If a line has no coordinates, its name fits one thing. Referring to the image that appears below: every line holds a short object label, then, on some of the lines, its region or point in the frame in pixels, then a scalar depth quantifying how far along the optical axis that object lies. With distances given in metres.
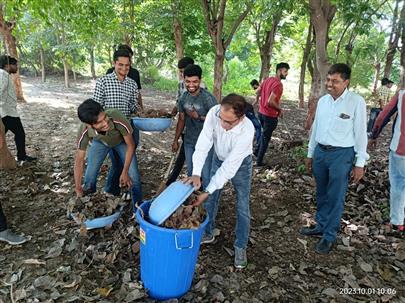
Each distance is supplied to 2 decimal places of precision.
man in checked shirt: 3.85
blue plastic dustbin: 2.43
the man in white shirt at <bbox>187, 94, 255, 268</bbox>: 2.70
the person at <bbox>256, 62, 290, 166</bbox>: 5.66
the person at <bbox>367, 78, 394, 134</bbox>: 8.84
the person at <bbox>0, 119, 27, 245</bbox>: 3.35
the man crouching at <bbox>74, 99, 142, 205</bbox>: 3.04
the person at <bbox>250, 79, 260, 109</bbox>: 9.14
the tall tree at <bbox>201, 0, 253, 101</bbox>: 6.99
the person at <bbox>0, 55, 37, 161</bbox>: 5.21
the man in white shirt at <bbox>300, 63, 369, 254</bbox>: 3.24
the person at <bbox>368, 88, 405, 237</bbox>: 3.61
